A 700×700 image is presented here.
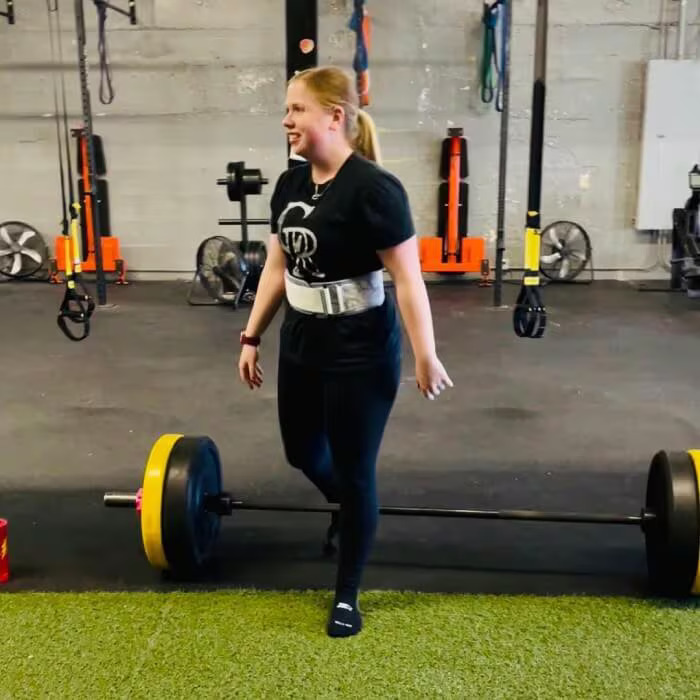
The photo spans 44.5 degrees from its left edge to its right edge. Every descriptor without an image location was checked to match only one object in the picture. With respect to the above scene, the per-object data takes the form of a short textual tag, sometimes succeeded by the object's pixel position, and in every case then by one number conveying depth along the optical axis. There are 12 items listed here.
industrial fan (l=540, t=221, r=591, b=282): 7.70
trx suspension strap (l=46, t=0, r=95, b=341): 3.59
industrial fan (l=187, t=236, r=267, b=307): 6.56
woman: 1.86
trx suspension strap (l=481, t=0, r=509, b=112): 7.36
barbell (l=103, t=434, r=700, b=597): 2.13
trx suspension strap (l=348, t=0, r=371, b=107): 5.82
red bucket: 2.34
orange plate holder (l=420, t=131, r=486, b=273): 7.64
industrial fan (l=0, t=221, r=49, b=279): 7.75
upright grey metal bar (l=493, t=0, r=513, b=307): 5.79
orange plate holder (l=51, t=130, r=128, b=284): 7.50
